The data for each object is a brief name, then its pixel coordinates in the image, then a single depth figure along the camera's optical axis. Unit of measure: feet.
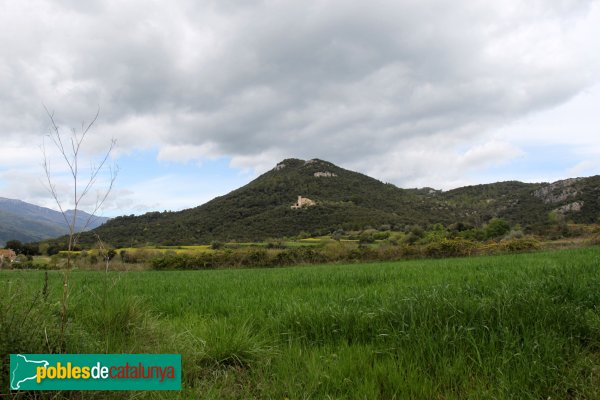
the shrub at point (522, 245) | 94.38
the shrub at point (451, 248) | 99.24
